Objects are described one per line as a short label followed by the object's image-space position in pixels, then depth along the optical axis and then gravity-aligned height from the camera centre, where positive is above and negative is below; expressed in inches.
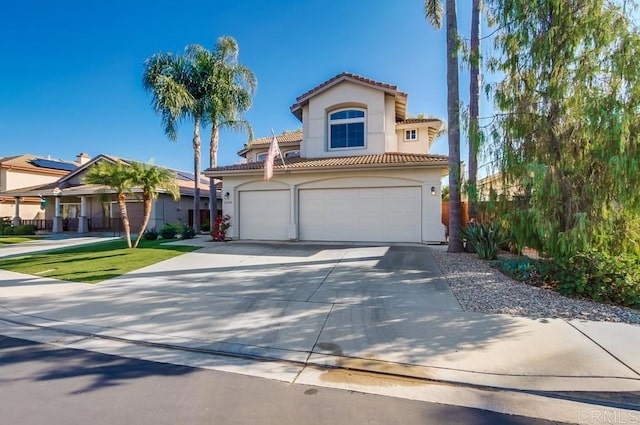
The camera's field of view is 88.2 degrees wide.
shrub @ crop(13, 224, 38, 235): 933.2 -23.7
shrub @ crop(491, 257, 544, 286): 288.0 -49.3
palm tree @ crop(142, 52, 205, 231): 675.4 +277.5
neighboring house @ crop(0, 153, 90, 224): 1117.7 +158.4
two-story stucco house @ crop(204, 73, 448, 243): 529.3 +63.2
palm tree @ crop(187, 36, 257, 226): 719.7 +295.5
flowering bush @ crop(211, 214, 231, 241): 597.9 -15.3
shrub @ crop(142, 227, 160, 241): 692.1 -31.5
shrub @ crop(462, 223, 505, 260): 397.1 -28.5
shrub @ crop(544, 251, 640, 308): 229.1 -45.4
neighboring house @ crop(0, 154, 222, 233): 916.6 +41.5
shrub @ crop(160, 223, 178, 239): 715.4 -26.0
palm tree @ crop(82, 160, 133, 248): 506.1 +68.0
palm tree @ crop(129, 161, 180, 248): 523.5 +65.7
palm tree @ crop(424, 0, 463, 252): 438.9 +113.3
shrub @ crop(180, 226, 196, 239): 691.4 -27.7
